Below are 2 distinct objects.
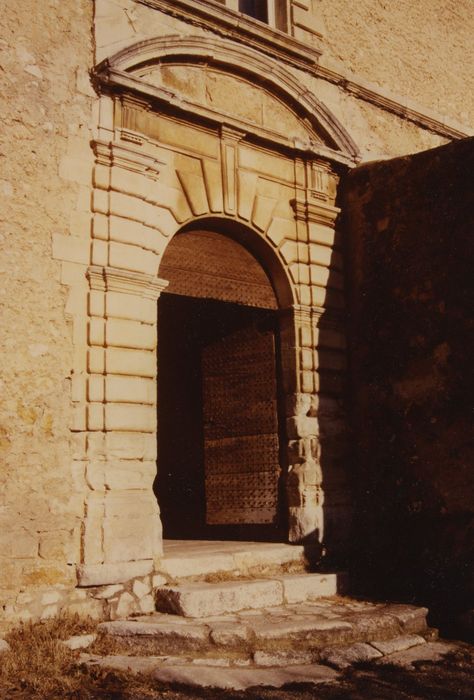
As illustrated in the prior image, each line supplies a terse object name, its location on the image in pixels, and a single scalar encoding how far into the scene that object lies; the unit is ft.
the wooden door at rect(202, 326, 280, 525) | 22.15
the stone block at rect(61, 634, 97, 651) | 14.69
